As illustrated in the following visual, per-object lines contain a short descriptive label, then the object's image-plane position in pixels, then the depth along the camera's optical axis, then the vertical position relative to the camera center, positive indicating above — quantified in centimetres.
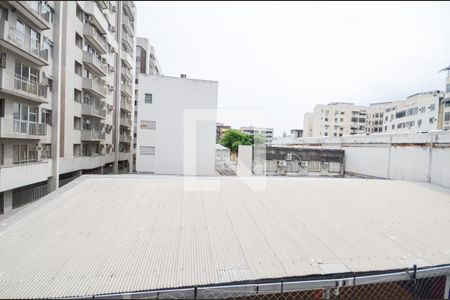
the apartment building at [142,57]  2705 +948
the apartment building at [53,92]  884 +215
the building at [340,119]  4347 +498
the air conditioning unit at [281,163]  1488 -110
